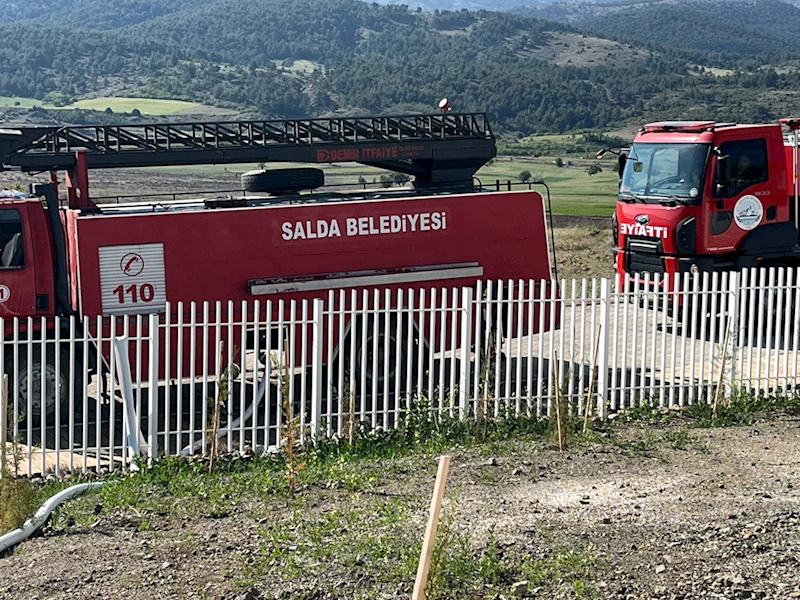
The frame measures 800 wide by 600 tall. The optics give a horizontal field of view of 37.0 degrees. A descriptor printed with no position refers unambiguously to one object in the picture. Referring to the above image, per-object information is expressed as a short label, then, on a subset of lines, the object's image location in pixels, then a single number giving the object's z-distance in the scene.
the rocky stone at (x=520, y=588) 6.52
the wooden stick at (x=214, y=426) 9.17
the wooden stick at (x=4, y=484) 7.90
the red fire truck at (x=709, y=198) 16.70
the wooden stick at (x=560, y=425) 9.47
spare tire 14.98
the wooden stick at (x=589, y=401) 10.41
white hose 7.58
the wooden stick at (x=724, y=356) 11.13
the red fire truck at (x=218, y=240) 12.54
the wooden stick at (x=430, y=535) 5.46
